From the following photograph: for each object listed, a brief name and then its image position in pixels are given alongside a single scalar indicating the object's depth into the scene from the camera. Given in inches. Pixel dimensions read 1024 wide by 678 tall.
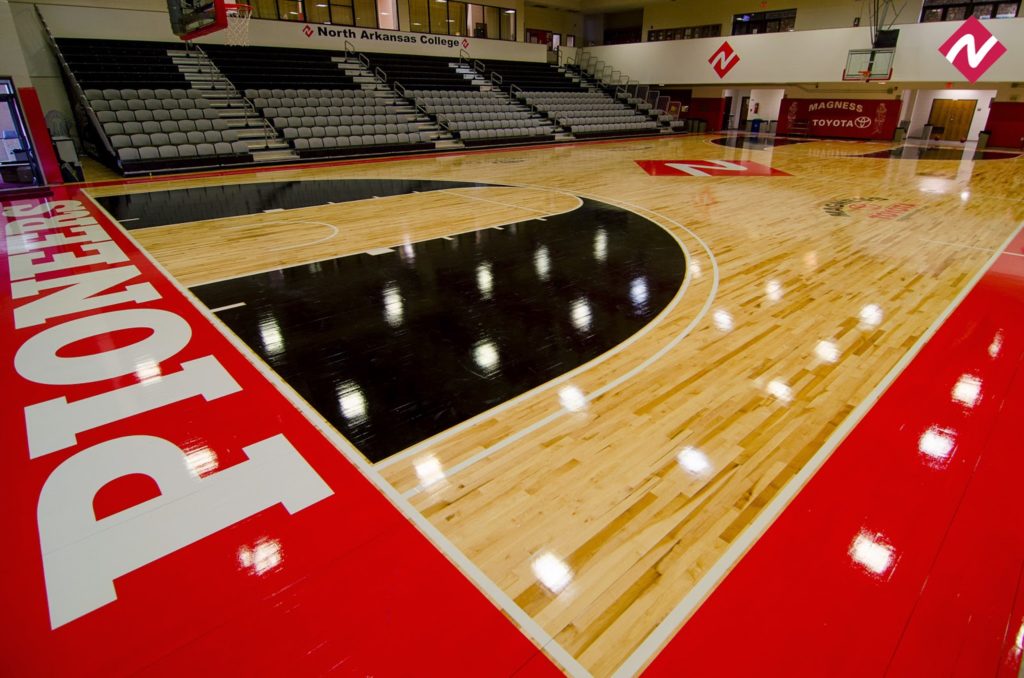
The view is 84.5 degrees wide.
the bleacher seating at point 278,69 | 512.7
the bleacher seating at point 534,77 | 721.0
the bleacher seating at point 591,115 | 656.4
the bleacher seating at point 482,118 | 556.1
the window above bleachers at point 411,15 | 634.2
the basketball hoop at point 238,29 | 459.9
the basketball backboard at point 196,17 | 320.8
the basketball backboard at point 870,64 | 604.7
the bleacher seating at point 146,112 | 374.9
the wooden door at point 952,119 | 689.6
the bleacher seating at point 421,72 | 621.0
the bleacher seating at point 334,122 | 454.9
